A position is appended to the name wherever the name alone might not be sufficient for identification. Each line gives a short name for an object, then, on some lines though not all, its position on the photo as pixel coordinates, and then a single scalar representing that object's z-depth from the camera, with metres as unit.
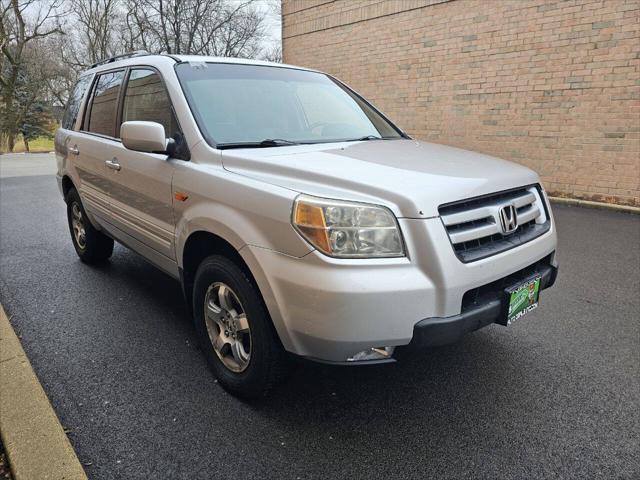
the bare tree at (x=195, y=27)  23.05
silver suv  1.93
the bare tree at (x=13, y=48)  21.31
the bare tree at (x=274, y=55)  29.48
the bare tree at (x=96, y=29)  27.89
